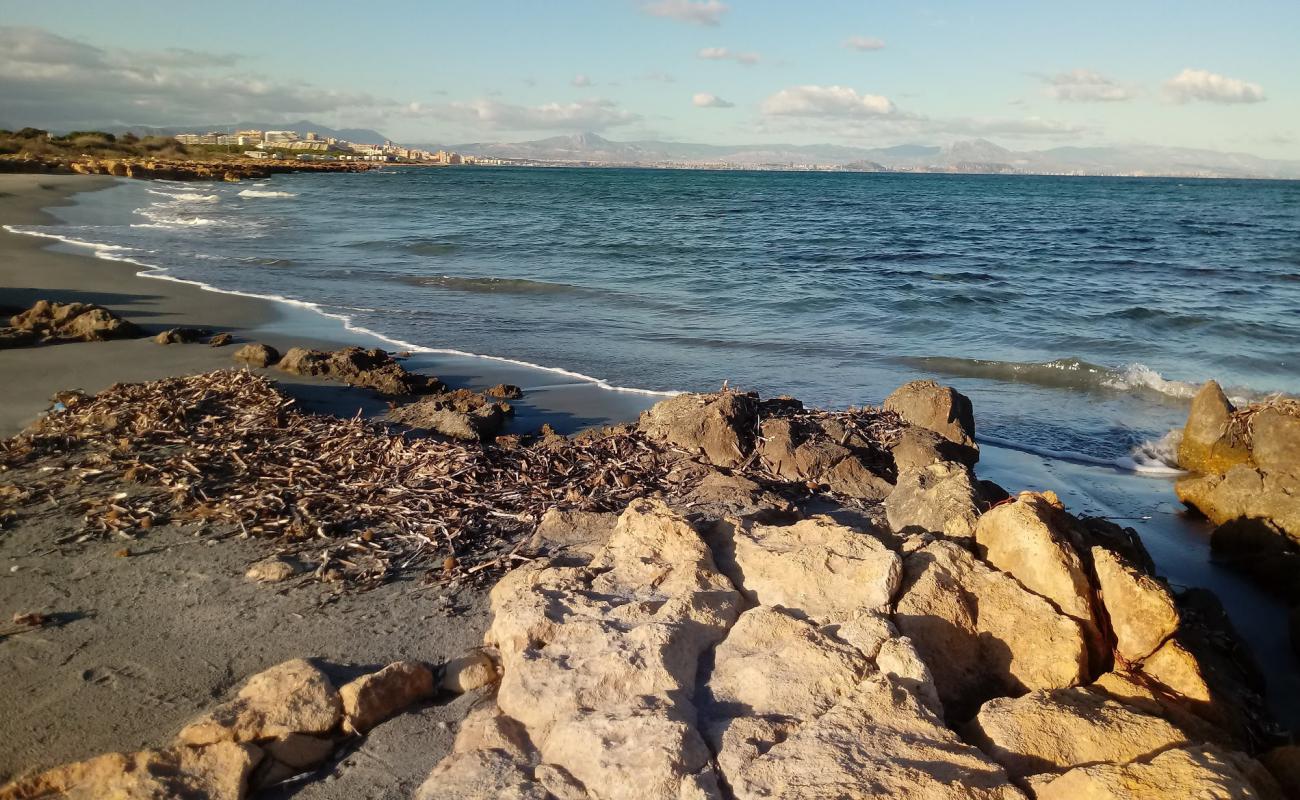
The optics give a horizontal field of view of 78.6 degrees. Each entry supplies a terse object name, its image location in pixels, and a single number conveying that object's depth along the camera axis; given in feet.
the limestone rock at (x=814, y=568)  11.53
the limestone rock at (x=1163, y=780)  7.40
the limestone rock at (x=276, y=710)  10.01
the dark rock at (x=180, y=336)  31.27
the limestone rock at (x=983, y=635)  10.82
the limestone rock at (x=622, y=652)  8.50
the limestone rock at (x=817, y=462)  19.30
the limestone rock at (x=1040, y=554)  11.32
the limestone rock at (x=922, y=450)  19.83
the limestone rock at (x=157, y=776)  9.06
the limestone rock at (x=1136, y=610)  11.01
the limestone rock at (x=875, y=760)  7.78
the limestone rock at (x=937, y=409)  22.00
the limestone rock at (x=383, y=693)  10.76
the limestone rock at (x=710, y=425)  19.85
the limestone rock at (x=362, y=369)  26.84
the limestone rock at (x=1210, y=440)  26.25
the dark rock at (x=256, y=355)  28.76
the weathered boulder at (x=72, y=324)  30.66
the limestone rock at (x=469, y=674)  11.64
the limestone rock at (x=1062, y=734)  8.77
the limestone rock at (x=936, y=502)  13.96
